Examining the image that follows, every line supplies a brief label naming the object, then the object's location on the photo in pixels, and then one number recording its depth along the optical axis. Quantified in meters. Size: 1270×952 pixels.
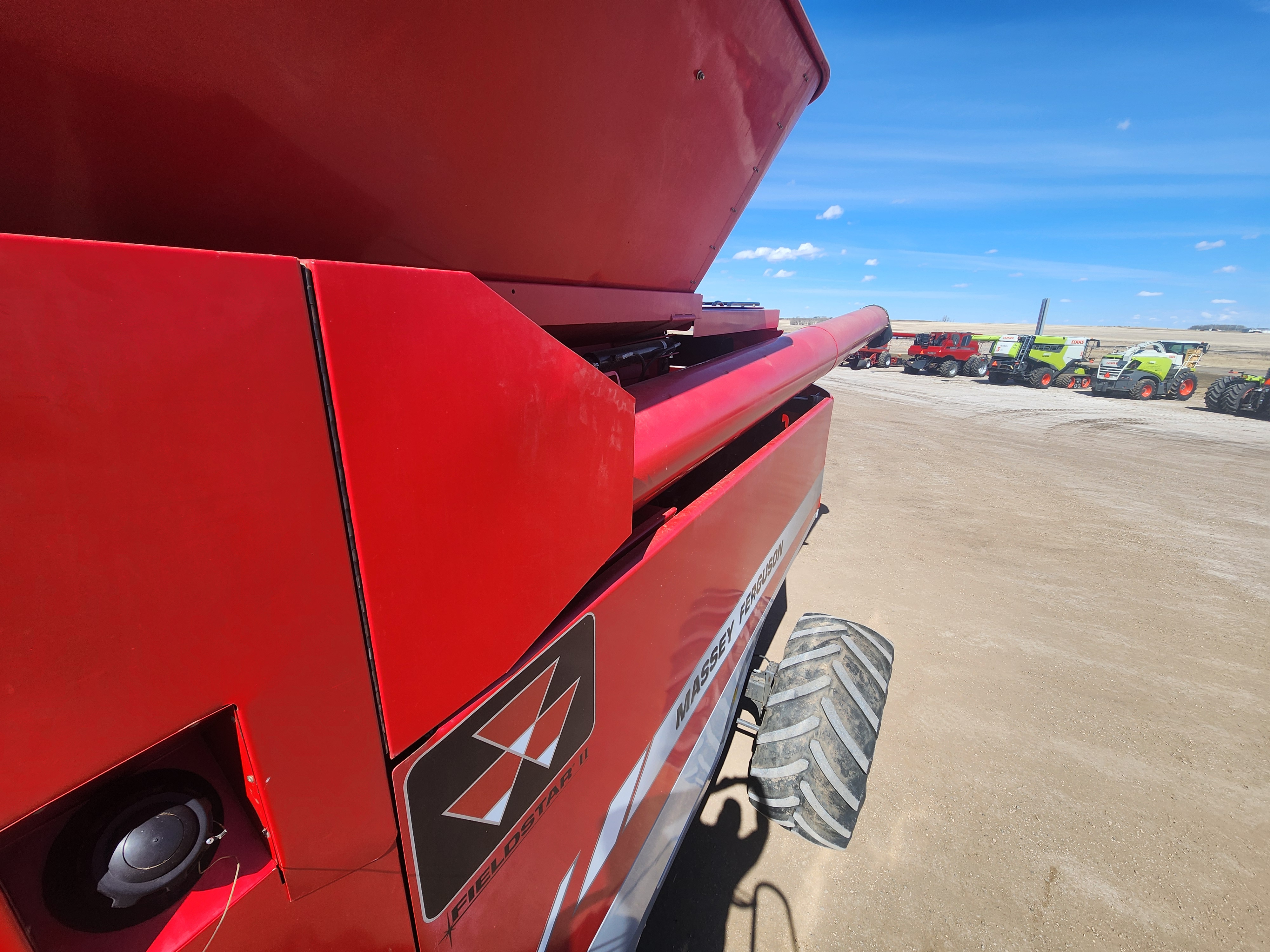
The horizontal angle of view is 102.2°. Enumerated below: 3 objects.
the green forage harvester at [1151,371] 18.19
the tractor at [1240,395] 14.99
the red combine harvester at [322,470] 0.43
